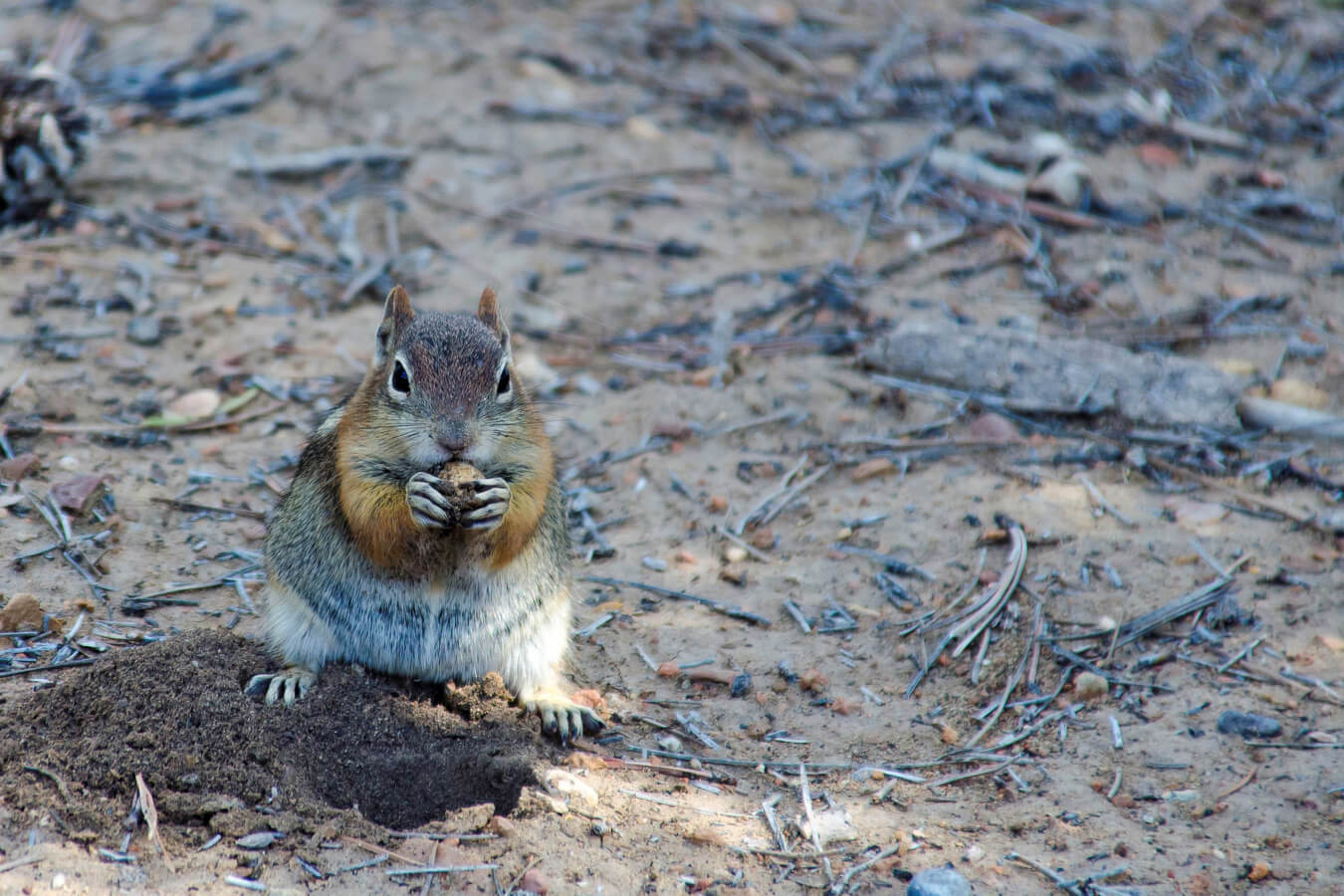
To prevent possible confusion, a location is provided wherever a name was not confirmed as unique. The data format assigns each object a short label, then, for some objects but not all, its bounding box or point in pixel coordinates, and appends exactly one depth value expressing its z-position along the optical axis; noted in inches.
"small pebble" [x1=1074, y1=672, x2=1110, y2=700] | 289.3
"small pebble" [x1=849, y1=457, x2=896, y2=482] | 374.6
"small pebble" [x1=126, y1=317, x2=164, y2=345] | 422.3
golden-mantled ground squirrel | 254.2
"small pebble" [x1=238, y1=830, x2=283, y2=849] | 218.8
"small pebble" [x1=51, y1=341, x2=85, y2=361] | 406.3
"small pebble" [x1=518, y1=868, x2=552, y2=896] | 216.2
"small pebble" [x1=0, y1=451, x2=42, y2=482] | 340.2
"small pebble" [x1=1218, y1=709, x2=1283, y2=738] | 268.4
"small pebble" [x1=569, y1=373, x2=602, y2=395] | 430.0
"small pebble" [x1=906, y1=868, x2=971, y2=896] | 219.0
